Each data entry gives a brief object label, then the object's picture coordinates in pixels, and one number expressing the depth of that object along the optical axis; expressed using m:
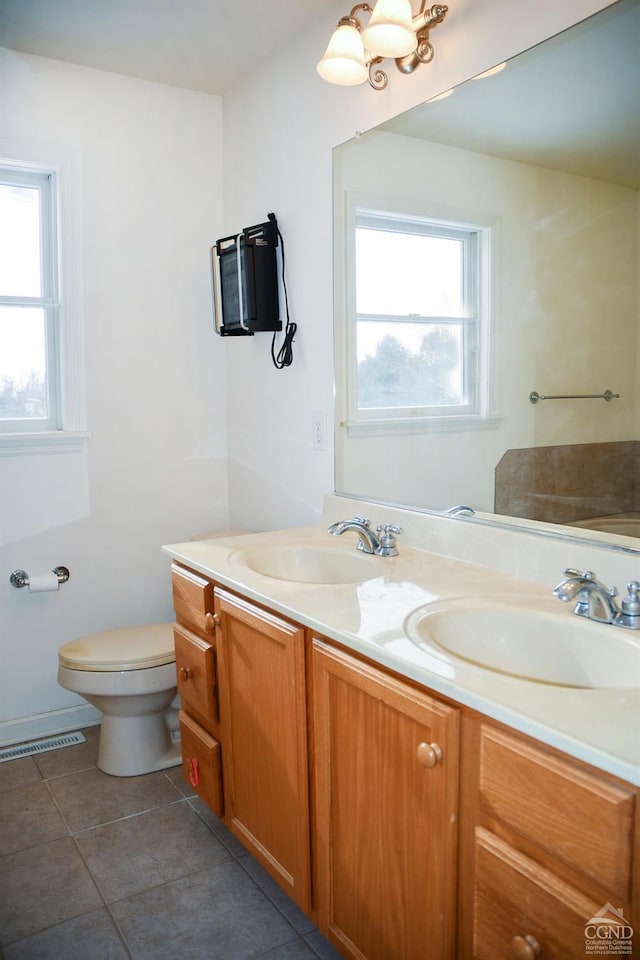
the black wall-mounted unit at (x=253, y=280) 2.53
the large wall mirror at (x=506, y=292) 1.42
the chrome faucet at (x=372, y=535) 1.93
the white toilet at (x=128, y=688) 2.36
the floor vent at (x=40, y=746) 2.63
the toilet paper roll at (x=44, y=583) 2.64
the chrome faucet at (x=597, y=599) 1.26
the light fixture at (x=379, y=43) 1.76
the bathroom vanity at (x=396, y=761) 0.94
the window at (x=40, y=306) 2.63
